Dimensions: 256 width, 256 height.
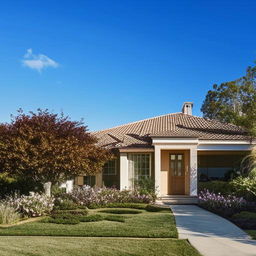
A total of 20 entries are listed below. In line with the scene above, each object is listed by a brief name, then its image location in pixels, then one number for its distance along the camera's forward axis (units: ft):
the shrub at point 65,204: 46.11
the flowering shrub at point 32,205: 40.65
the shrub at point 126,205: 49.39
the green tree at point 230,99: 124.77
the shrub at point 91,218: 37.45
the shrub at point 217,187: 53.21
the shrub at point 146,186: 57.52
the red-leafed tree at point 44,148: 43.65
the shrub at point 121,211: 44.37
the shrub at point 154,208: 46.55
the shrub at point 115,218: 37.59
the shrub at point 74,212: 40.97
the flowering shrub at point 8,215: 37.01
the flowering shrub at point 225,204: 43.88
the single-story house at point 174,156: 61.82
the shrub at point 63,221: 35.91
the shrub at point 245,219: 34.93
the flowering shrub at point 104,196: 50.83
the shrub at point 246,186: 44.16
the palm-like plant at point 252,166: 52.32
